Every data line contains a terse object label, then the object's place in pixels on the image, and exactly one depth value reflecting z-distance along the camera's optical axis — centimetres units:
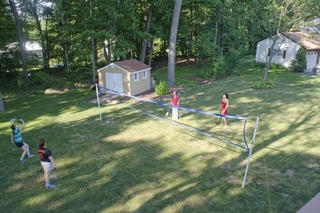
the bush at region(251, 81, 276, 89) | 1853
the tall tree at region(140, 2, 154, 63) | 2472
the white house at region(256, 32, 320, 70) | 2662
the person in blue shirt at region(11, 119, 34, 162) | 844
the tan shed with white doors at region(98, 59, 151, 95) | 1741
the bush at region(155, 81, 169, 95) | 1764
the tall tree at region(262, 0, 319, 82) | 1670
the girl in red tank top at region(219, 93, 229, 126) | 1077
